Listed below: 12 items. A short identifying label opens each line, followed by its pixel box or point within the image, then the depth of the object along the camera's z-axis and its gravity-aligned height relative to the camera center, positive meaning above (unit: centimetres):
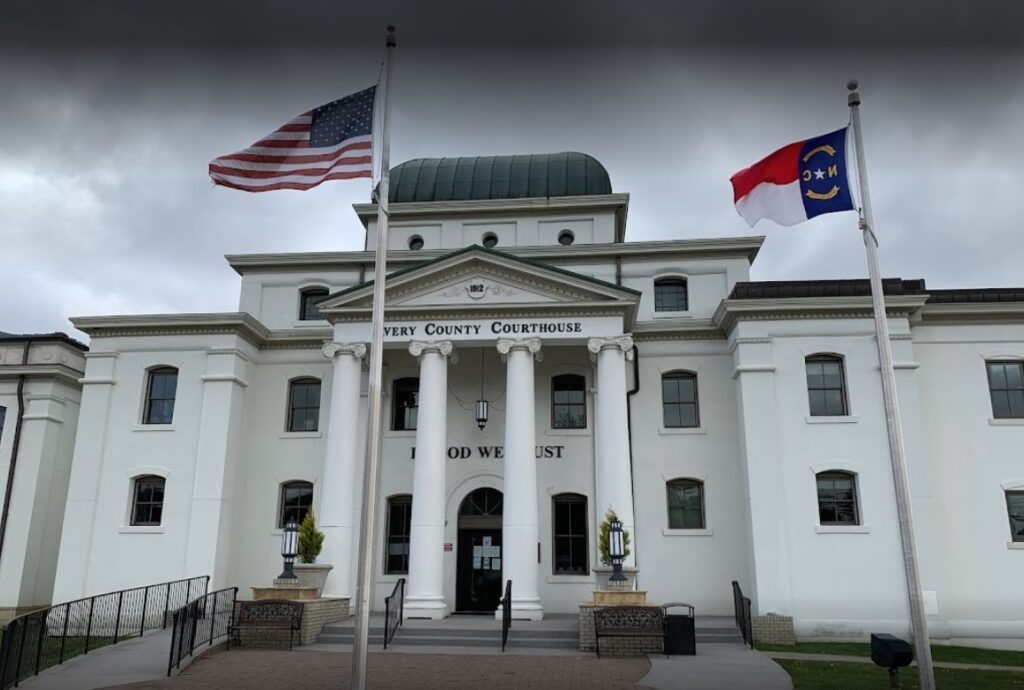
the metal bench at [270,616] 1703 -149
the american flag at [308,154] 1308 +613
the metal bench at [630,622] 1627 -151
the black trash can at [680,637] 1587 -174
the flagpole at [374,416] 1041 +177
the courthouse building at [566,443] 2033 +273
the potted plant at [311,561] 1945 -41
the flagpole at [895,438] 1091 +154
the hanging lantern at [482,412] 2269 +359
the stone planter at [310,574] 1944 -71
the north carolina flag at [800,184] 1321 +582
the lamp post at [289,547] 1828 -8
